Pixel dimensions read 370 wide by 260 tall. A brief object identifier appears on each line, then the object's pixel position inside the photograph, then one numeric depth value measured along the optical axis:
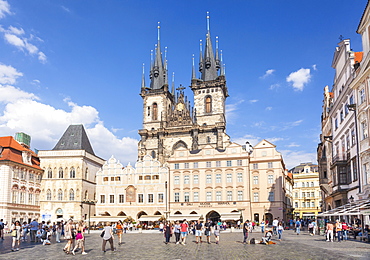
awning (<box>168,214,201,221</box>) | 53.75
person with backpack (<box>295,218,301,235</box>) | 37.35
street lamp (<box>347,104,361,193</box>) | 29.14
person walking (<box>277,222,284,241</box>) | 28.40
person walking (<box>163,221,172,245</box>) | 26.28
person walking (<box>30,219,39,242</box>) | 27.01
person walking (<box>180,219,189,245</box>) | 24.92
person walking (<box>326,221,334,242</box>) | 25.75
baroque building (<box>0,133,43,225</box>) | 52.75
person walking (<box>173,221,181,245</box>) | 25.69
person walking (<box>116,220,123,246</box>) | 25.65
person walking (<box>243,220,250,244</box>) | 25.75
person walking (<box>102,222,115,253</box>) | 19.73
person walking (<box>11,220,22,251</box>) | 21.19
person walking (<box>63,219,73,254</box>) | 19.42
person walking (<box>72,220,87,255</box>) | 19.77
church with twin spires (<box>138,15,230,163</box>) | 75.88
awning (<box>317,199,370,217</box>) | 23.03
